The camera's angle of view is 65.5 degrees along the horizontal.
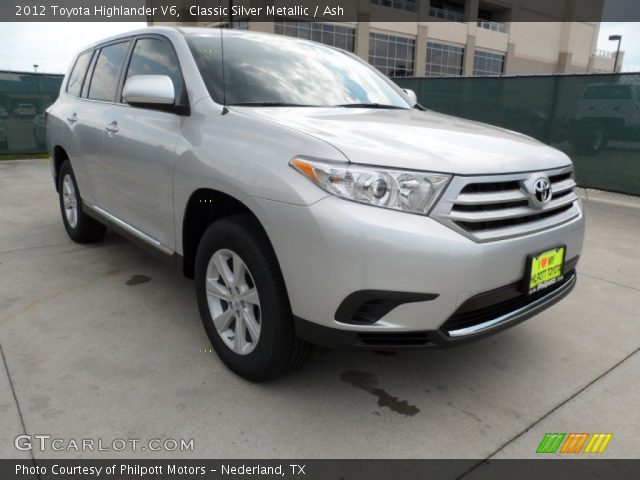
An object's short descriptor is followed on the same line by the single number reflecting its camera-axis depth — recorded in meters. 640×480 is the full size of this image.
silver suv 1.94
